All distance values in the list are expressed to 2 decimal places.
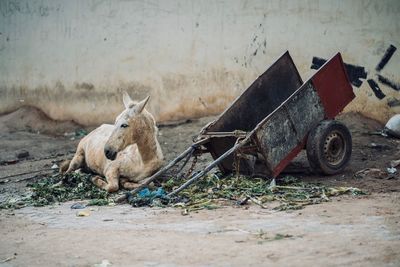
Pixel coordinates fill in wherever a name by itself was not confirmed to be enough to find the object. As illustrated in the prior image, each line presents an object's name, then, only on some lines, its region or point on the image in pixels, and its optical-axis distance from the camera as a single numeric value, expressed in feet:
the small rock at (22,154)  38.45
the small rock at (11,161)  37.32
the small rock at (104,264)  16.07
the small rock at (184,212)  21.88
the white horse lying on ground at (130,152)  26.66
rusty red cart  25.44
